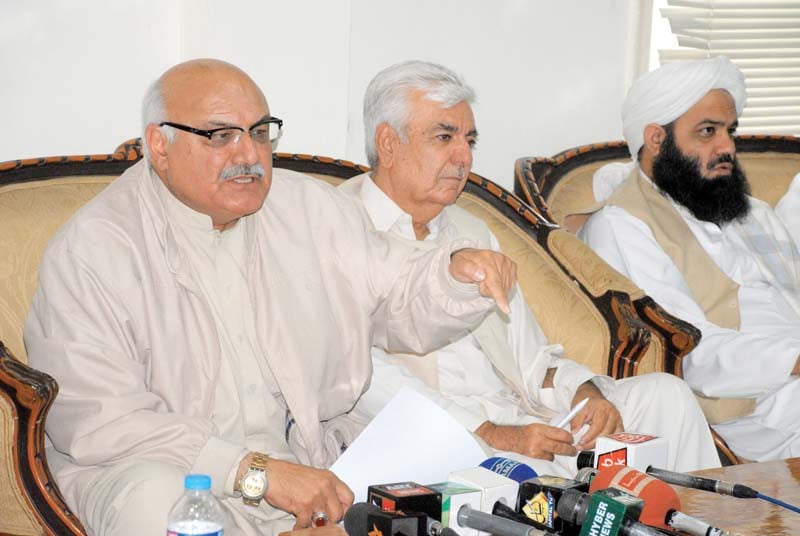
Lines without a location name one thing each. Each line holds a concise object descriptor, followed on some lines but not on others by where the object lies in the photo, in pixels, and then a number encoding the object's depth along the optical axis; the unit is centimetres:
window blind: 558
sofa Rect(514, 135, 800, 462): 421
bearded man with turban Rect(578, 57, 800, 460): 393
